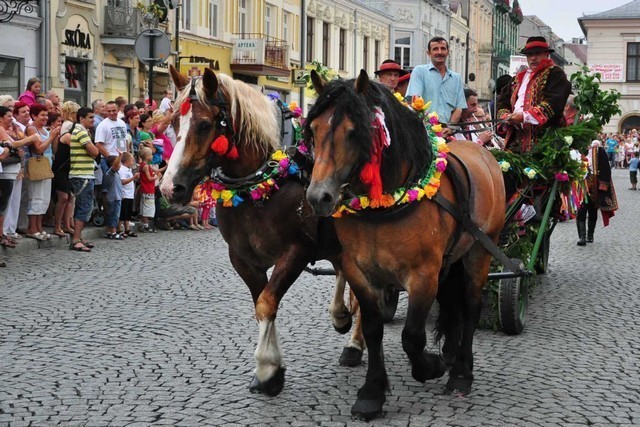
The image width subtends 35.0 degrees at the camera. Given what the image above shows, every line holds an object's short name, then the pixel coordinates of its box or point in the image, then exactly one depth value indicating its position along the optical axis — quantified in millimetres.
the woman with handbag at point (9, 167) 12140
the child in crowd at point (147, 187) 15508
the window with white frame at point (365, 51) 50094
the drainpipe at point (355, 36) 48219
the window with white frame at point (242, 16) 36219
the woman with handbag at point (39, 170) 12969
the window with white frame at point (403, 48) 57031
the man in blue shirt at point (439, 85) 8227
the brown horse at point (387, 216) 4996
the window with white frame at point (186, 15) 31875
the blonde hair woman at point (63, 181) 13625
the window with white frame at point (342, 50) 47231
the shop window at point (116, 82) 27125
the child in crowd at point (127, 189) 14799
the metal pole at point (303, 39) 41750
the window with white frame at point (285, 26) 40438
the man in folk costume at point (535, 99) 8234
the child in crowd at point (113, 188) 14469
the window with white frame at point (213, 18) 33875
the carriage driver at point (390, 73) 9031
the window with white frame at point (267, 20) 38228
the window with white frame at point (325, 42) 45094
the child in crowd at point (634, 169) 33844
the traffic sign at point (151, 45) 17141
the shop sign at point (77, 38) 25248
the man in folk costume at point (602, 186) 14336
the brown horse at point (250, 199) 5684
